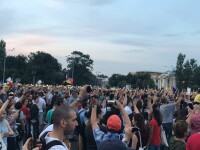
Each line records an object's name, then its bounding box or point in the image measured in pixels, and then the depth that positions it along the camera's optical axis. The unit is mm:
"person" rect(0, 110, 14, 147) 5549
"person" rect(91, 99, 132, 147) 4107
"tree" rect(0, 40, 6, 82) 79022
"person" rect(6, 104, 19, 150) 6414
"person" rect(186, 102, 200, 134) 4585
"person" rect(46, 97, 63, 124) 6910
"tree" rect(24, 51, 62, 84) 76621
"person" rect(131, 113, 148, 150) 5090
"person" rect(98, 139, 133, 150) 2244
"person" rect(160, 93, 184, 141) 8835
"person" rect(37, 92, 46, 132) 12095
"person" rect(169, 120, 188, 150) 4158
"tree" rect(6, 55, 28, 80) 76808
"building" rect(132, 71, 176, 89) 100482
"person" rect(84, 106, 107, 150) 4925
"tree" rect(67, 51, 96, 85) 83050
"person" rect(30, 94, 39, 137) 9738
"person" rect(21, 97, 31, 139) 8550
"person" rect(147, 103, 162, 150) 6587
